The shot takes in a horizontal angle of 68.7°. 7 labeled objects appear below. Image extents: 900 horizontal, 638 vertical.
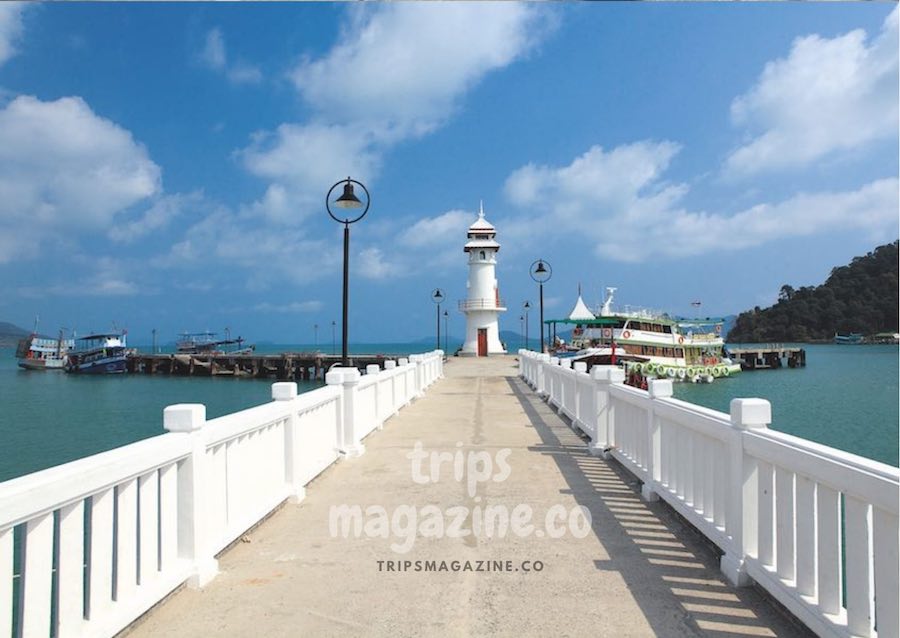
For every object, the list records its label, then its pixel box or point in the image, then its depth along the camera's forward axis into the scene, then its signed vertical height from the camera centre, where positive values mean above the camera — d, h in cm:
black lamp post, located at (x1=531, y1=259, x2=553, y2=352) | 2883 +313
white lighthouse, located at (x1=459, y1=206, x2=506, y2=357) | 4462 +255
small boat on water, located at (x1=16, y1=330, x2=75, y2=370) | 7988 -130
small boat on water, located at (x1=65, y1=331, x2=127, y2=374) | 6950 -158
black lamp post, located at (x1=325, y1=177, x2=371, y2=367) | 1061 +223
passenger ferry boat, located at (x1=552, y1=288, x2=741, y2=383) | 4347 -27
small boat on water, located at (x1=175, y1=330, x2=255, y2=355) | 8506 -55
